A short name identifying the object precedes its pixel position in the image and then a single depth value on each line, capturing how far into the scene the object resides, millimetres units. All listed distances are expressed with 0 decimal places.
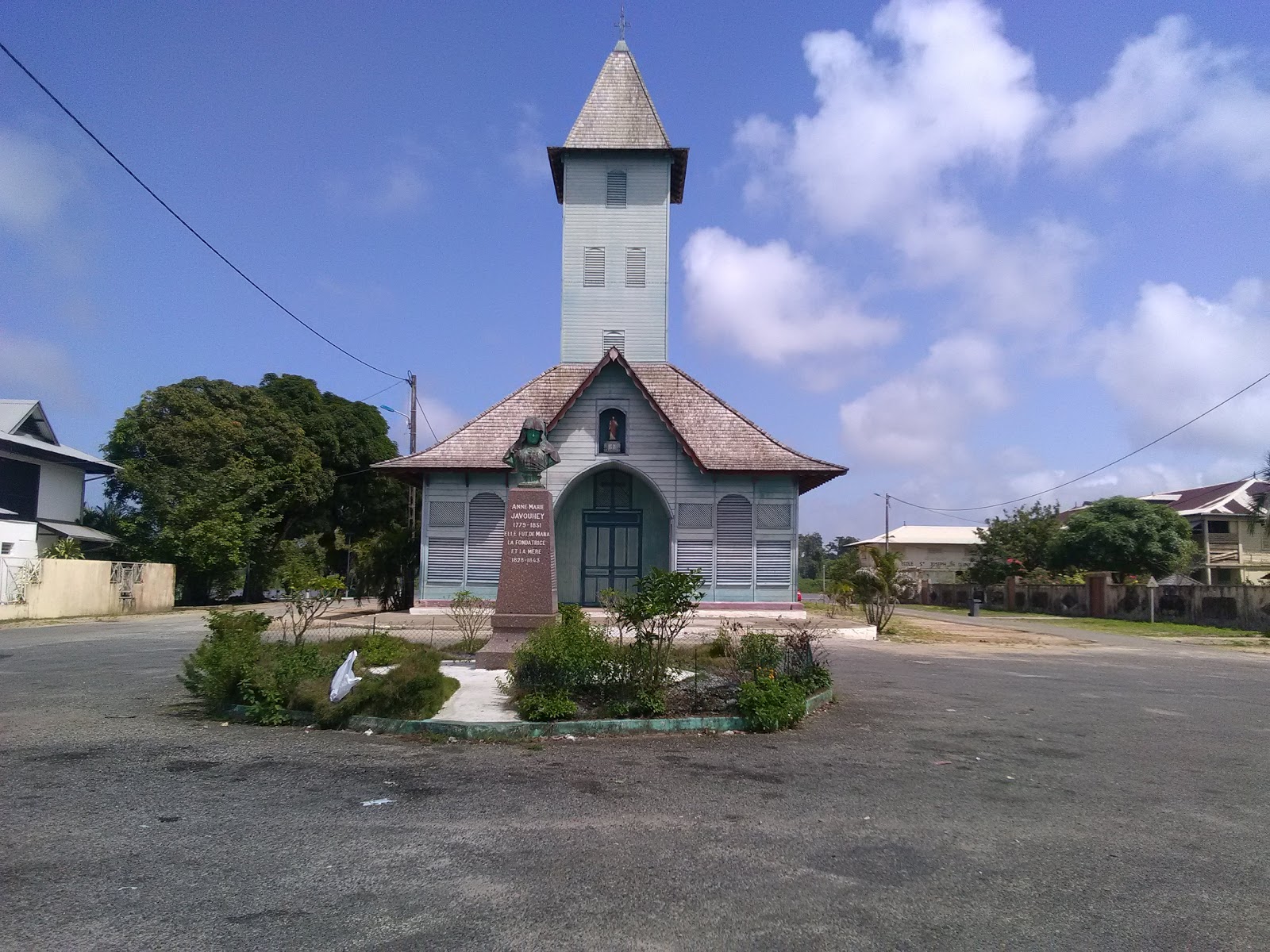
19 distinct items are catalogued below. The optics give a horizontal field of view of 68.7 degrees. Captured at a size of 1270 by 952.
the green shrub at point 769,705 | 9195
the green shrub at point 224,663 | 9641
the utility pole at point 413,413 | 33447
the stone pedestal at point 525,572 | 13203
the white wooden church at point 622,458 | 25500
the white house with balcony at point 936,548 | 78312
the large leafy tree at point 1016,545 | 52312
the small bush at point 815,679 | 10922
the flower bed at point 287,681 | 9203
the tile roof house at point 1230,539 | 50781
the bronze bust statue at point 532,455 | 14141
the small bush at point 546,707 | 9195
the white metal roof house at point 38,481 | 33656
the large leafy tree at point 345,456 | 41781
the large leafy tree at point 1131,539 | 46375
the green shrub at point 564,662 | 9695
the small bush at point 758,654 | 10320
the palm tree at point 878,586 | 27062
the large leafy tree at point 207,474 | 34062
